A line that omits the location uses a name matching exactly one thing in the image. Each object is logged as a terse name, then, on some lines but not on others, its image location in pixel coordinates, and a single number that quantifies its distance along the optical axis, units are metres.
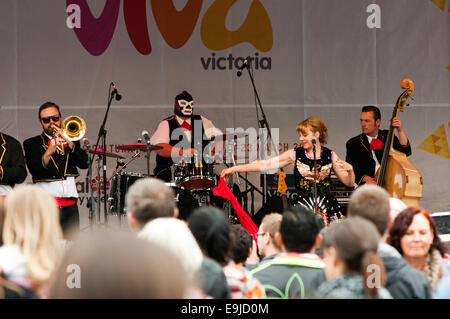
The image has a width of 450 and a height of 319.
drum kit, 13.27
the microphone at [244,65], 13.56
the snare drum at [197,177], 13.29
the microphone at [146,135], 12.29
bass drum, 13.40
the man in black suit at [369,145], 13.71
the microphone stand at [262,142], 13.80
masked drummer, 14.47
